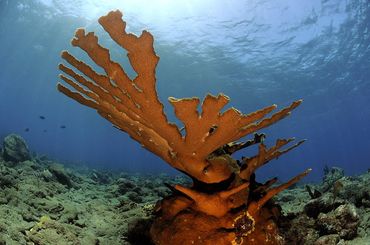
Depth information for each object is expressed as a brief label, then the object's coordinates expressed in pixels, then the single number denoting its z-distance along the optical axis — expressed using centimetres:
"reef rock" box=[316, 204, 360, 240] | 304
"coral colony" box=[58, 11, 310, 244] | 203
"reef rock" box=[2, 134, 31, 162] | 1083
